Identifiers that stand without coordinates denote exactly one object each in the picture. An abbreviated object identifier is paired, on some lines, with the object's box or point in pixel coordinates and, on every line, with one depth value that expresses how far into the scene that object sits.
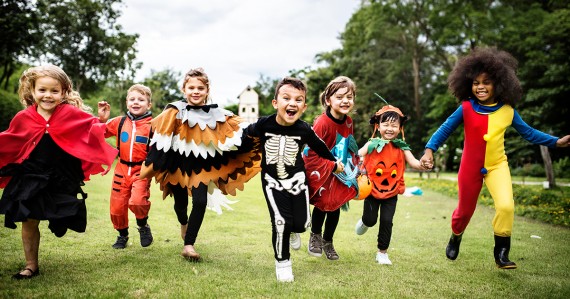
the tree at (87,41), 27.52
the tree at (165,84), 51.48
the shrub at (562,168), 25.17
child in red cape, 3.97
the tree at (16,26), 17.25
